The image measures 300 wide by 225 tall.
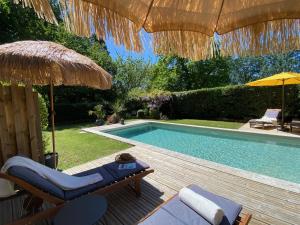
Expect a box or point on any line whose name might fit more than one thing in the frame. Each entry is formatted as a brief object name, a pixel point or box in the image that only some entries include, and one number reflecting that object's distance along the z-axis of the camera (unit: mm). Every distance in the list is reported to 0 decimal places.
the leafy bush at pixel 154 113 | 16812
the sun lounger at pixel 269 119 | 10312
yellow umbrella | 8741
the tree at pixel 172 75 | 27875
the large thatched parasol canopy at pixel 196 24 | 1574
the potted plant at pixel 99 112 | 14970
